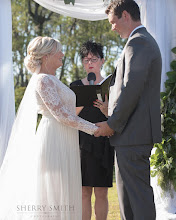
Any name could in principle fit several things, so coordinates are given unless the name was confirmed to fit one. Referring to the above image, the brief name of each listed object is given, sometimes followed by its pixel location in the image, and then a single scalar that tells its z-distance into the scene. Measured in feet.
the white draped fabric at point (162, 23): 14.97
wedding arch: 14.43
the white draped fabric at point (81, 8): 15.72
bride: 10.37
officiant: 12.54
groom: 9.73
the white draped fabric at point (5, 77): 14.35
